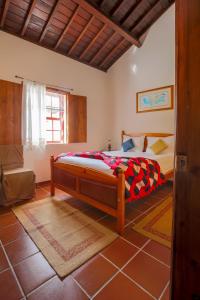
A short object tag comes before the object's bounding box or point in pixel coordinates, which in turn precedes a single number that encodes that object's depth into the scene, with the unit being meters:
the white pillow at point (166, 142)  3.58
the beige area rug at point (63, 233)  1.55
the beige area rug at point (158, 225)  1.87
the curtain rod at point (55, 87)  3.31
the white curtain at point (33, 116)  3.35
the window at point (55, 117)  3.94
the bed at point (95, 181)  1.91
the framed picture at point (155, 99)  3.73
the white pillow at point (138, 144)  4.01
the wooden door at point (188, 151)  0.56
